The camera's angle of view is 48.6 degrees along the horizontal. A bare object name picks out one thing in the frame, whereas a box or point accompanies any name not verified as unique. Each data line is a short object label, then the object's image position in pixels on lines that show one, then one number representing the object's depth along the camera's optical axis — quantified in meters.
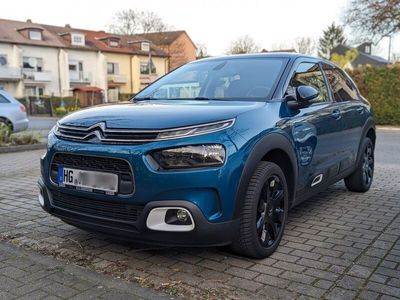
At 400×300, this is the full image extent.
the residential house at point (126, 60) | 52.72
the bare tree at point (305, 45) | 75.96
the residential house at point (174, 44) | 62.28
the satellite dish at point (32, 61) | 44.66
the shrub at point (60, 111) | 30.84
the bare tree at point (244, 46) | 65.04
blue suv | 3.01
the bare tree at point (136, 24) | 59.66
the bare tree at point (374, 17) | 25.72
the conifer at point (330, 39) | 87.88
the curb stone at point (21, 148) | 10.20
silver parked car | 12.05
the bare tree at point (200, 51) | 73.76
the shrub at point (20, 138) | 10.67
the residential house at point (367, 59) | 68.62
